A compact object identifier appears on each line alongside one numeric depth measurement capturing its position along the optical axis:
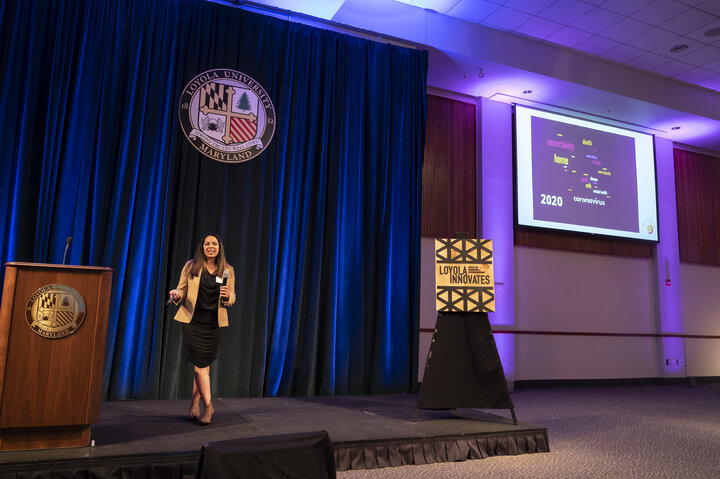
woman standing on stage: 3.28
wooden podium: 2.51
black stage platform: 2.49
